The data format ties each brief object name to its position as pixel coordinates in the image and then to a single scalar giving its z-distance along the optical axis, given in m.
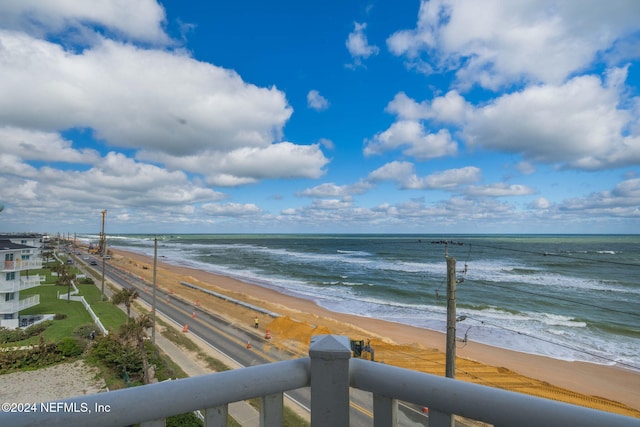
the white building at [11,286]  24.03
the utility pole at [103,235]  89.19
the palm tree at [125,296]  24.69
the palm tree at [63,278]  33.00
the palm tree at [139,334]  16.18
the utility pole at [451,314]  12.53
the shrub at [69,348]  19.52
